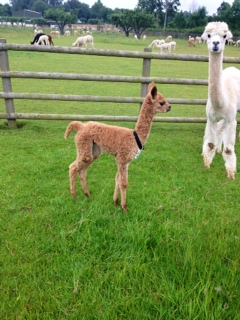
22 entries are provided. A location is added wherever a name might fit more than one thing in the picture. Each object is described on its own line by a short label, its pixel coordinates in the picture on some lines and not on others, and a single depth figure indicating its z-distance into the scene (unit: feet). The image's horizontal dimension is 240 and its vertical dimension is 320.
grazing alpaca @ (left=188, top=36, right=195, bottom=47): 116.57
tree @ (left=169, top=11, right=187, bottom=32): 195.17
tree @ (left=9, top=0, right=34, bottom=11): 453.58
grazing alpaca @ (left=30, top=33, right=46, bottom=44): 69.92
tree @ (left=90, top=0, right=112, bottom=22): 360.69
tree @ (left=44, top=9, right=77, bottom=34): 223.30
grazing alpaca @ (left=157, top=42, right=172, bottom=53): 84.12
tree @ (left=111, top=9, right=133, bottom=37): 188.85
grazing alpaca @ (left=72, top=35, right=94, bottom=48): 85.45
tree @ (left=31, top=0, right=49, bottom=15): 427.66
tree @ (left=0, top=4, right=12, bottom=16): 384.64
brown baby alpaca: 9.61
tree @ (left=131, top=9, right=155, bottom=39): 185.16
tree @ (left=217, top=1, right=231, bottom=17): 213.42
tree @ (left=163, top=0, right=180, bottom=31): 243.40
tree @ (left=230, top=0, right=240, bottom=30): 157.15
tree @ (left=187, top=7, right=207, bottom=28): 188.09
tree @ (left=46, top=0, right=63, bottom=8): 506.48
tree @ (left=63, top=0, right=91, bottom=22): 380.37
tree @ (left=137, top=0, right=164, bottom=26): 238.48
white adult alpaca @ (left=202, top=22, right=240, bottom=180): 12.28
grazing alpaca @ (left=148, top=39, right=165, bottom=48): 95.90
